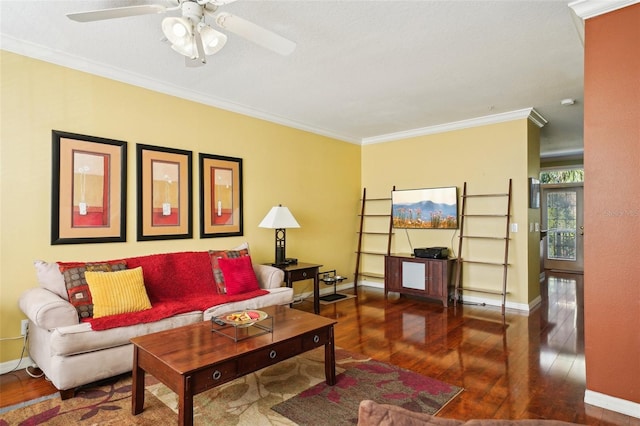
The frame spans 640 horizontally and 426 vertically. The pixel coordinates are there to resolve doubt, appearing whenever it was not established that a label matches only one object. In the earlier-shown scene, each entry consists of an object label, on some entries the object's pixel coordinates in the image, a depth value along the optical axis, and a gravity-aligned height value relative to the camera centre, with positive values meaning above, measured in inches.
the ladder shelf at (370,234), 241.4 -13.1
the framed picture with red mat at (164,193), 143.3 +9.6
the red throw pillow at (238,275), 143.8 -24.6
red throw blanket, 102.3 -31.1
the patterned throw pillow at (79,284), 108.9 -21.7
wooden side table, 166.9 -28.0
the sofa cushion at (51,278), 111.1 -19.7
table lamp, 170.9 -3.0
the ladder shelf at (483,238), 188.5 -13.1
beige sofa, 95.3 -31.4
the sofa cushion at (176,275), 133.1 -23.4
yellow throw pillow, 109.7 -24.6
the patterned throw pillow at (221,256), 146.0 -17.6
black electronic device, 199.5 -20.7
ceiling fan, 77.9 +44.5
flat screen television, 210.8 +5.1
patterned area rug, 86.1 -49.1
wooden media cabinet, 194.7 -34.5
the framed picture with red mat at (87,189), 122.6 +9.7
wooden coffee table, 73.0 -31.8
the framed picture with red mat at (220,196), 163.0 +9.4
